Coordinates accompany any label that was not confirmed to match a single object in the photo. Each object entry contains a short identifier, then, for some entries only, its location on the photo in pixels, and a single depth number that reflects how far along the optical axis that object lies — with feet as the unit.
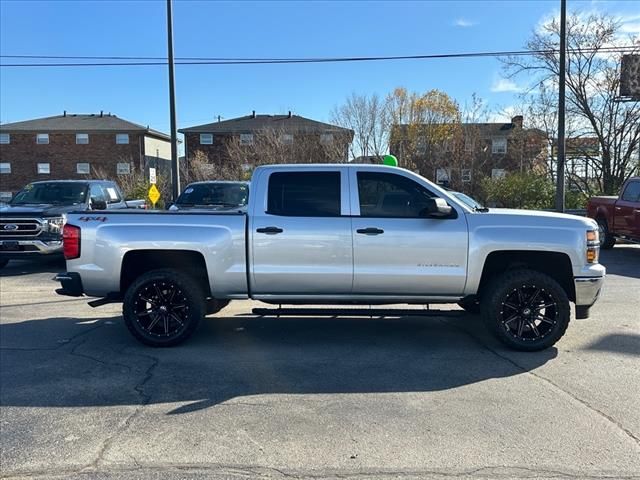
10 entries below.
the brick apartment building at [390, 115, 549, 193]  104.99
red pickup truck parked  41.88
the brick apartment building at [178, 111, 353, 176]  109.81
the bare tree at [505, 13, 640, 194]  71.56
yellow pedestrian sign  59.44
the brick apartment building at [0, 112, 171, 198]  158.30
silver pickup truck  18.22
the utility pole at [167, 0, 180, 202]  54.54
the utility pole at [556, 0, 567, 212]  53.52
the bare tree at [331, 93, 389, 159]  111.34
